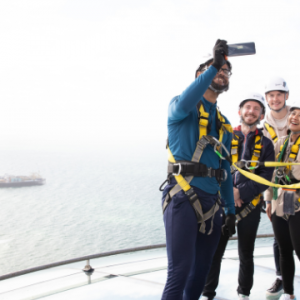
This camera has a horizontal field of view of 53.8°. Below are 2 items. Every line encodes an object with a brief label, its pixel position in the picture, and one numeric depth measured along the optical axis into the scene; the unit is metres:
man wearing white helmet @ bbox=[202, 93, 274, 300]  2.38
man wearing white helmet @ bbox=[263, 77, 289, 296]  2.81
